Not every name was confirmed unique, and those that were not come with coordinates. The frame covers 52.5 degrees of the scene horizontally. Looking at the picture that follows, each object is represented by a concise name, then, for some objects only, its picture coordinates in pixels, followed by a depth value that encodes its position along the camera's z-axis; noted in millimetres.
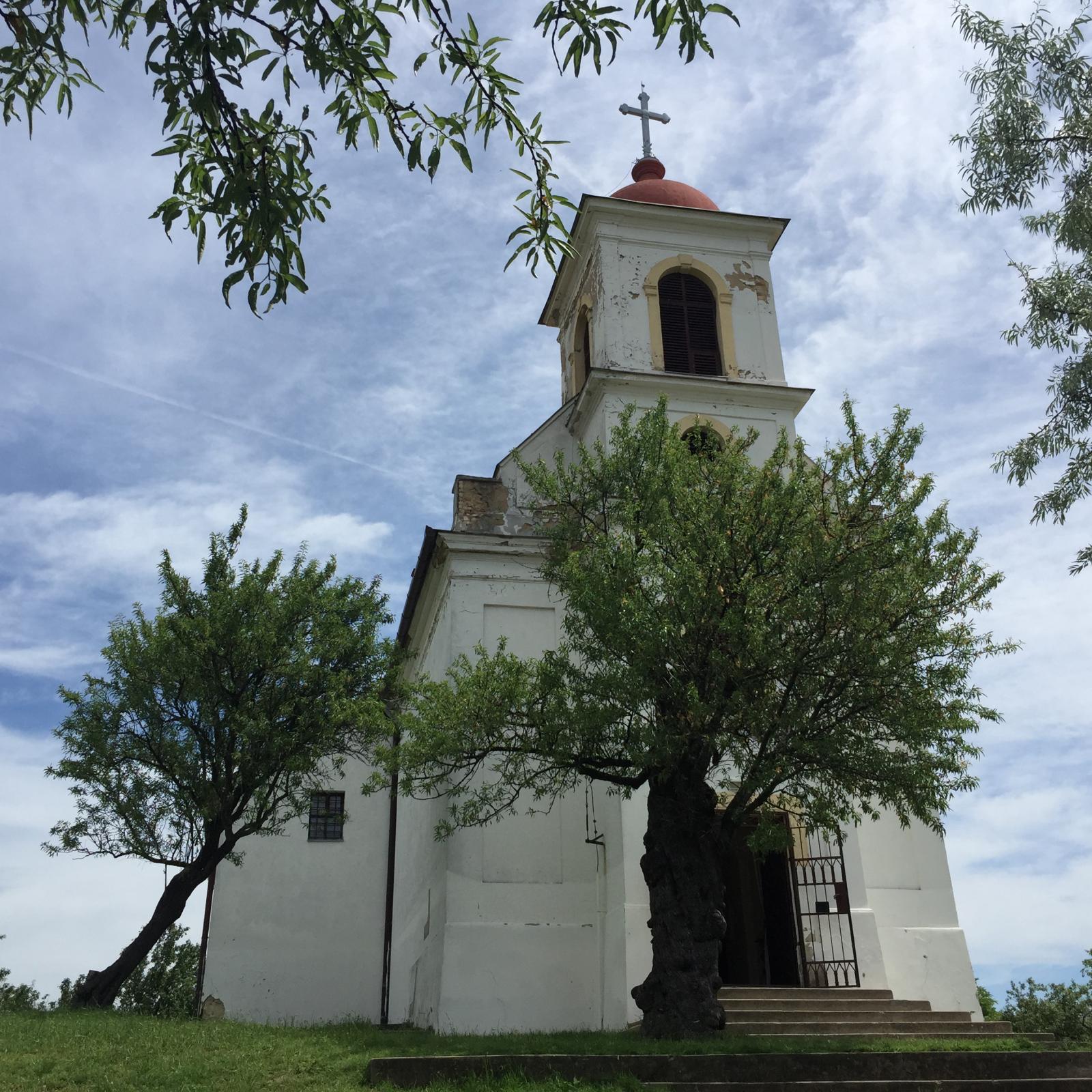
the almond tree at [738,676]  11734
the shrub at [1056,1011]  16734
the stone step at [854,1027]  12688
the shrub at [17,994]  33344
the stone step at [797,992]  13945
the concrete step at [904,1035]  12148
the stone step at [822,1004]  13711
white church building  15312
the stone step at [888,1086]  8586
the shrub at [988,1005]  18766
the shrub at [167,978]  34031
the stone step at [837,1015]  13328
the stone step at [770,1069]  8750
